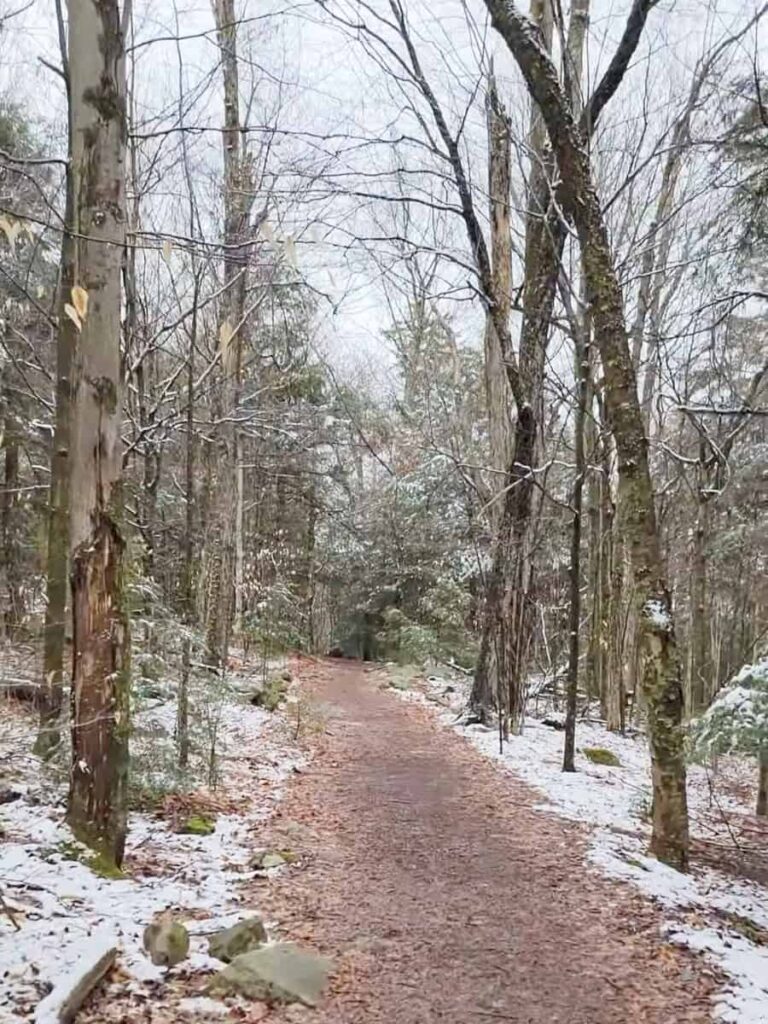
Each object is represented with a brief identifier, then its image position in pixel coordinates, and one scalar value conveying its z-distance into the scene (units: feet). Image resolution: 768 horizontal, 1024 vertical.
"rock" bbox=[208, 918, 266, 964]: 10.41
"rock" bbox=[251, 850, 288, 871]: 14.39
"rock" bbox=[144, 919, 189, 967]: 10.02
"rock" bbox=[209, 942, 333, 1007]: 9.54
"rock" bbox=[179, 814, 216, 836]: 15.67
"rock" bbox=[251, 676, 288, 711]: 33.12
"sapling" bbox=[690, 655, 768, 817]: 14.33
